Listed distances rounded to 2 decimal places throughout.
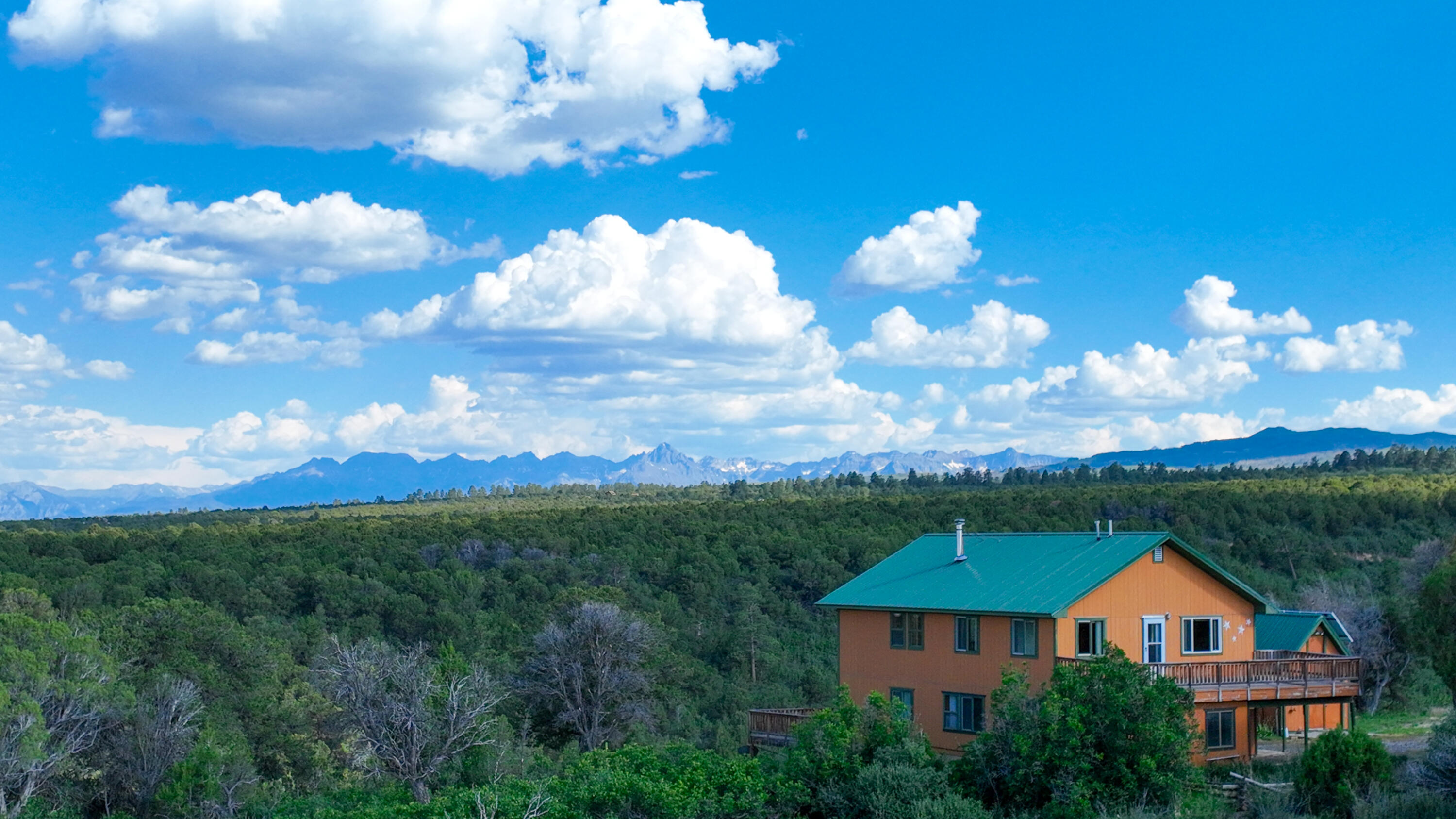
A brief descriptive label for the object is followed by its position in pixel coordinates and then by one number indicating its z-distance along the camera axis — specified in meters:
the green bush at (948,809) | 24.58
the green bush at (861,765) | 25.45
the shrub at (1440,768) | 25.30
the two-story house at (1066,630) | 31.09
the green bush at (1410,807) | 24.09
